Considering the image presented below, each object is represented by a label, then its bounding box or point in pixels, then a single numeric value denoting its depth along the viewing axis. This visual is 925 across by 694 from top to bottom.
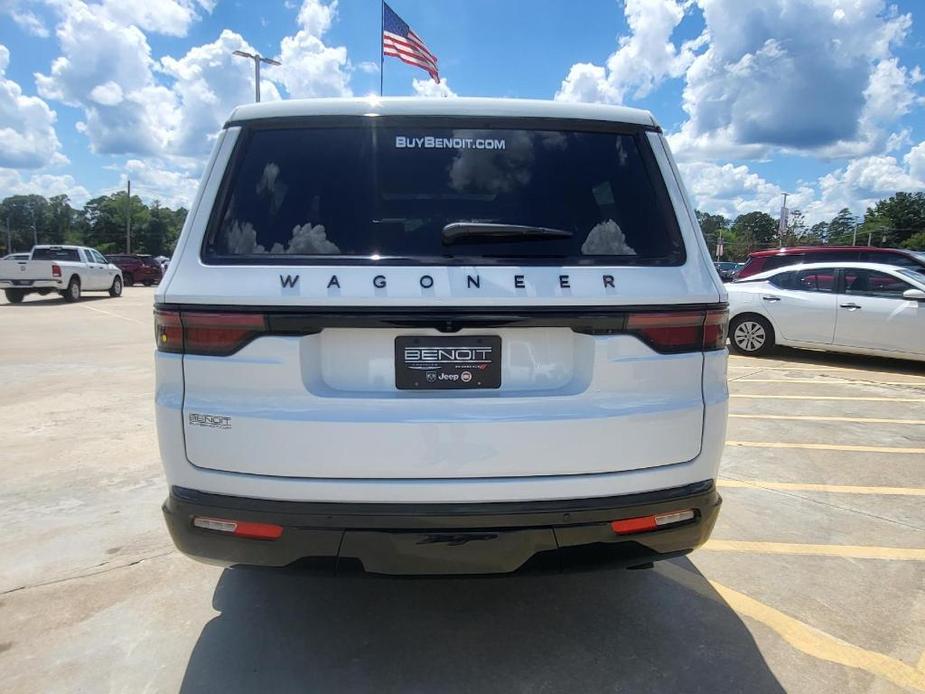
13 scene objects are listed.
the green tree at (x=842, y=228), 108.88
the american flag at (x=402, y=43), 12.12
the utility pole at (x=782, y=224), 79.20
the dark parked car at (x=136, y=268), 33.81
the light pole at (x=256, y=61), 23.22
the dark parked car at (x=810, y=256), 10.83
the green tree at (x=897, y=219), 97.81
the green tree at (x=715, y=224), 124.82
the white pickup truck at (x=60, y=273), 18.81
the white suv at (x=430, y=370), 2.04
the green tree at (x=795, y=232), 79.00
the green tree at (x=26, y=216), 119.01
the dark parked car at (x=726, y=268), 36.91
